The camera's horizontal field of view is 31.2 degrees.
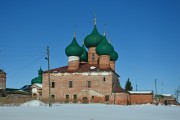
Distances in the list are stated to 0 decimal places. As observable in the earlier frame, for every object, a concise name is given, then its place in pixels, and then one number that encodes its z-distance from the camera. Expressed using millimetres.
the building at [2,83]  48019
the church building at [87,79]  44812
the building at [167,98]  64137
